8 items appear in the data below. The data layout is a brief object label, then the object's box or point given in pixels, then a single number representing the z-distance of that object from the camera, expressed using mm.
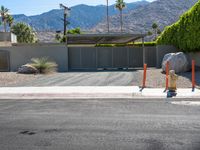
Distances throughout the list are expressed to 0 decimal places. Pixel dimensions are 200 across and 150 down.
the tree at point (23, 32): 79500
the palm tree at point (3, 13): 92312
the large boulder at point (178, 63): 26609
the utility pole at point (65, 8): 64188
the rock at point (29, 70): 29250
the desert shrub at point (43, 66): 29906
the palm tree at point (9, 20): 92975
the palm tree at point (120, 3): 99812
